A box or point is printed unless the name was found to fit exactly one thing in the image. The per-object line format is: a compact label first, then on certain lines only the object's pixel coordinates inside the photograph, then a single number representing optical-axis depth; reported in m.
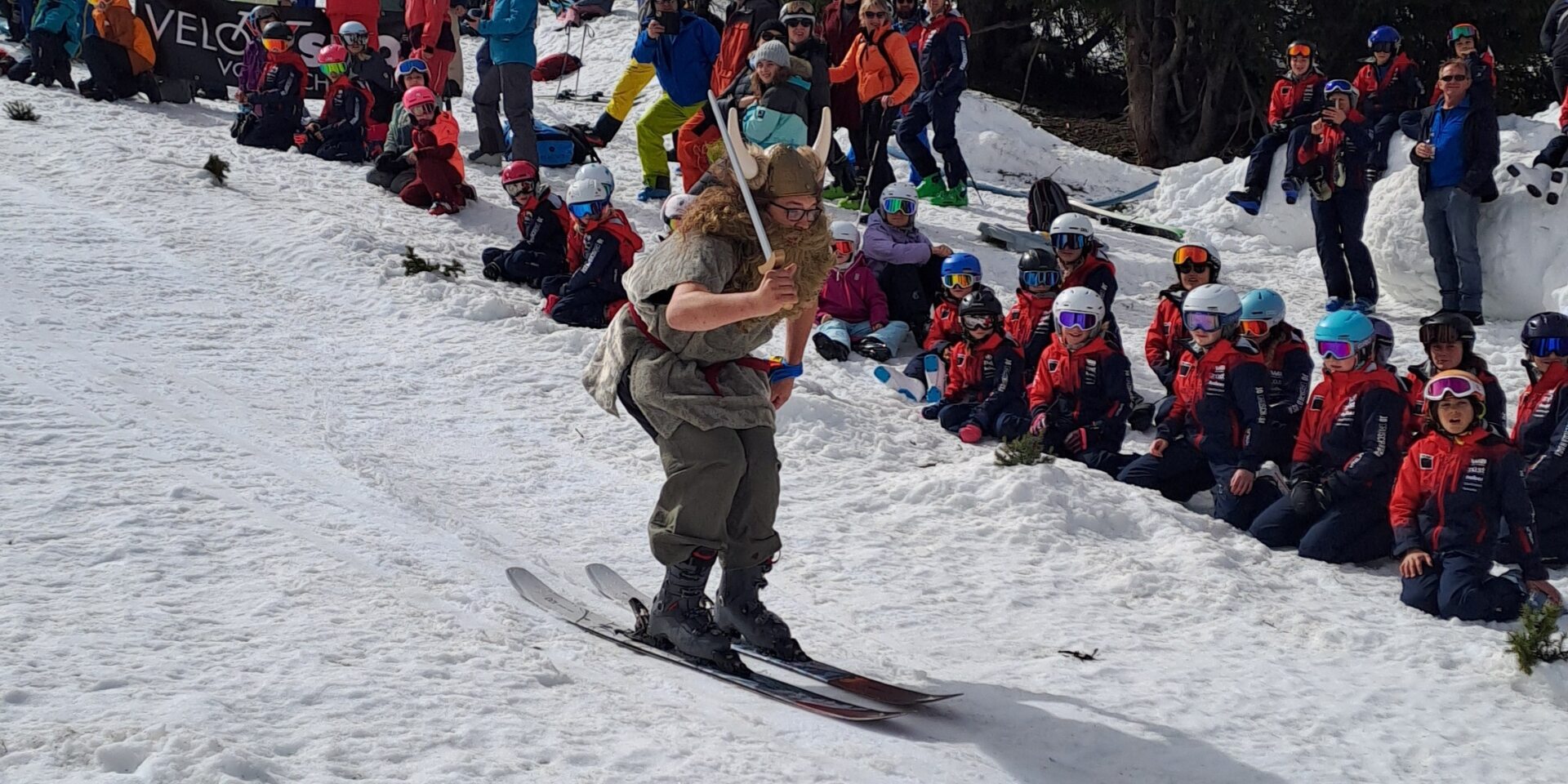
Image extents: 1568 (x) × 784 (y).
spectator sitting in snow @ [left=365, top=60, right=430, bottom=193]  12.63
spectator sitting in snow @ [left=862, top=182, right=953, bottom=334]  9.99
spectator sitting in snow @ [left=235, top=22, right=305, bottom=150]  13.79
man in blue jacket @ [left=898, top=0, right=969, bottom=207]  13.07
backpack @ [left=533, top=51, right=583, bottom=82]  19.22
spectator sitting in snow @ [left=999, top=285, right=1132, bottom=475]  8.04
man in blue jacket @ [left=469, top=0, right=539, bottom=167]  12.57
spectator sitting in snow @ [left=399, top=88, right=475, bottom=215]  12.11
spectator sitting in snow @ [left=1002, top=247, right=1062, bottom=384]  8.88
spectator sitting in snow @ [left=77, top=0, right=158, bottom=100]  14.90
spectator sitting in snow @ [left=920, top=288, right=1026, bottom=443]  8.41
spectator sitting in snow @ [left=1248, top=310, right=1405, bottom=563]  6.89
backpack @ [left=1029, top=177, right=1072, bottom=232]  12.52
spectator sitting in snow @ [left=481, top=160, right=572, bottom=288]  10.38
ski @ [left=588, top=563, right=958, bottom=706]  4.50
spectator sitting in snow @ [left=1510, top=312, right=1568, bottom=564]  6.85
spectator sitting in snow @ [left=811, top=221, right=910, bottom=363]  9.74
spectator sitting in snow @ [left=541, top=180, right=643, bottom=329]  9.49
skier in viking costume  4.34
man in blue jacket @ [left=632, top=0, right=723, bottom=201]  12.28
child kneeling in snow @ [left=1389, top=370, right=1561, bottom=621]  6.11
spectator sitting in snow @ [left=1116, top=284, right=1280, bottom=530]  7.54
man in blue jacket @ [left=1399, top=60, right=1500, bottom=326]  10.23
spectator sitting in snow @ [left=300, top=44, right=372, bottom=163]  13.62
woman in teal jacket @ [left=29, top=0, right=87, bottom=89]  15.30
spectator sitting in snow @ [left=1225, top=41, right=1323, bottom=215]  11.89
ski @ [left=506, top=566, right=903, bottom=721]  4.37
